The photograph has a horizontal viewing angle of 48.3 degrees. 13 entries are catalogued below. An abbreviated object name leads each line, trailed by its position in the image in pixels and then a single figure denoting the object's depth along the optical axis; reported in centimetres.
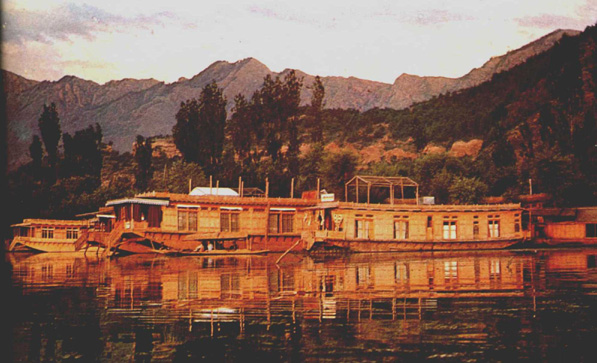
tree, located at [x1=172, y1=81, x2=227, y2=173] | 7094
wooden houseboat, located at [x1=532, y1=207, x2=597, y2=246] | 4909
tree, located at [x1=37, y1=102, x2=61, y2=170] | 7006
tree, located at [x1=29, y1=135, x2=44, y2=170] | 7025
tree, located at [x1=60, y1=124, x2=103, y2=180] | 7169
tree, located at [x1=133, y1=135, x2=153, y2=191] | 7288
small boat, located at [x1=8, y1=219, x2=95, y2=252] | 5362
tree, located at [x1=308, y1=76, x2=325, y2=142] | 8156
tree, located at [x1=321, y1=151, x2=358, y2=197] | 6500
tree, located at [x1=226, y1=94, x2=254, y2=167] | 7750
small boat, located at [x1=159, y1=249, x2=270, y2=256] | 4000
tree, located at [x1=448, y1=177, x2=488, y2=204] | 5809
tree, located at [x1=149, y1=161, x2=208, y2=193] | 6238
